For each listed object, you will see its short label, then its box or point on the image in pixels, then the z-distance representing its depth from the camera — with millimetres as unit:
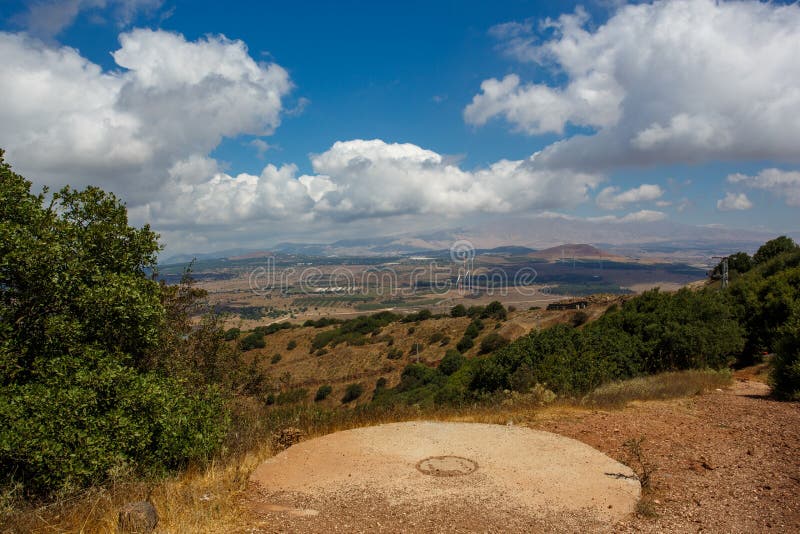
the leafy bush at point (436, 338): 54800
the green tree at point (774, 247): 47141
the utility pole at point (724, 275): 31406
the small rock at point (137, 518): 4859
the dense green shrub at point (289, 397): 35125
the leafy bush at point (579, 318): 45319
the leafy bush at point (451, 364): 40844
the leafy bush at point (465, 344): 48438
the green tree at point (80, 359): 5672
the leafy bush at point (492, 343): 44050
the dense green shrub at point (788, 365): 11180
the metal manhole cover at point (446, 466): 6984
